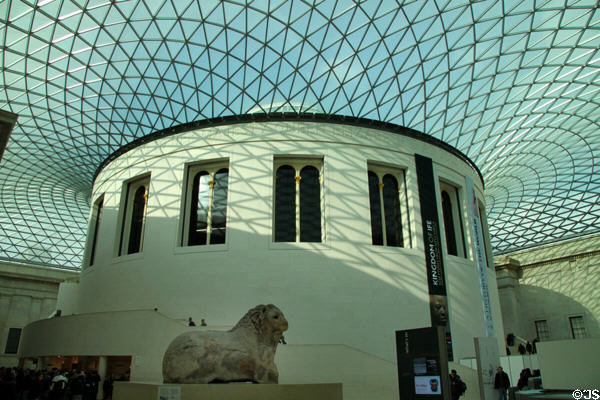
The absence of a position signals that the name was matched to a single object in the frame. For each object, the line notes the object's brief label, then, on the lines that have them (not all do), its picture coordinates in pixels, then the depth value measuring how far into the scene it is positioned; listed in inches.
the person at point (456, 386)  723.4
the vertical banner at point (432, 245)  1111.0
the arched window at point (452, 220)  1321.4
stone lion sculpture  493.4
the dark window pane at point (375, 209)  1165.1
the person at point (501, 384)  750.5
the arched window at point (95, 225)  1509.6
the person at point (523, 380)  772.6
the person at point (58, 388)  764.0
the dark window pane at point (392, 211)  1184.2
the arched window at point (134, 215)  1321.4
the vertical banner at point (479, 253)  1193.4
